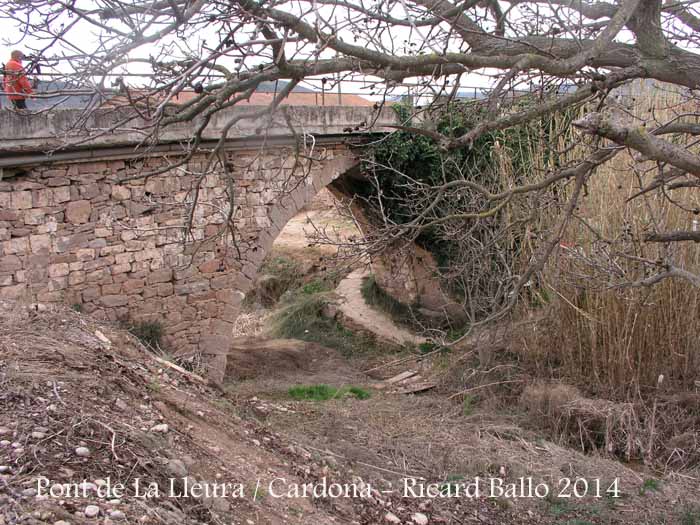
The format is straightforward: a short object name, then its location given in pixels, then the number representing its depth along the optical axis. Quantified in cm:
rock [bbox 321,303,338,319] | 1218
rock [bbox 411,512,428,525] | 400
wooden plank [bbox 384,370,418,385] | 957
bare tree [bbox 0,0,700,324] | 274
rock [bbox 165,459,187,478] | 313
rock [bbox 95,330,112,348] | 488
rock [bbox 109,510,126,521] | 247
